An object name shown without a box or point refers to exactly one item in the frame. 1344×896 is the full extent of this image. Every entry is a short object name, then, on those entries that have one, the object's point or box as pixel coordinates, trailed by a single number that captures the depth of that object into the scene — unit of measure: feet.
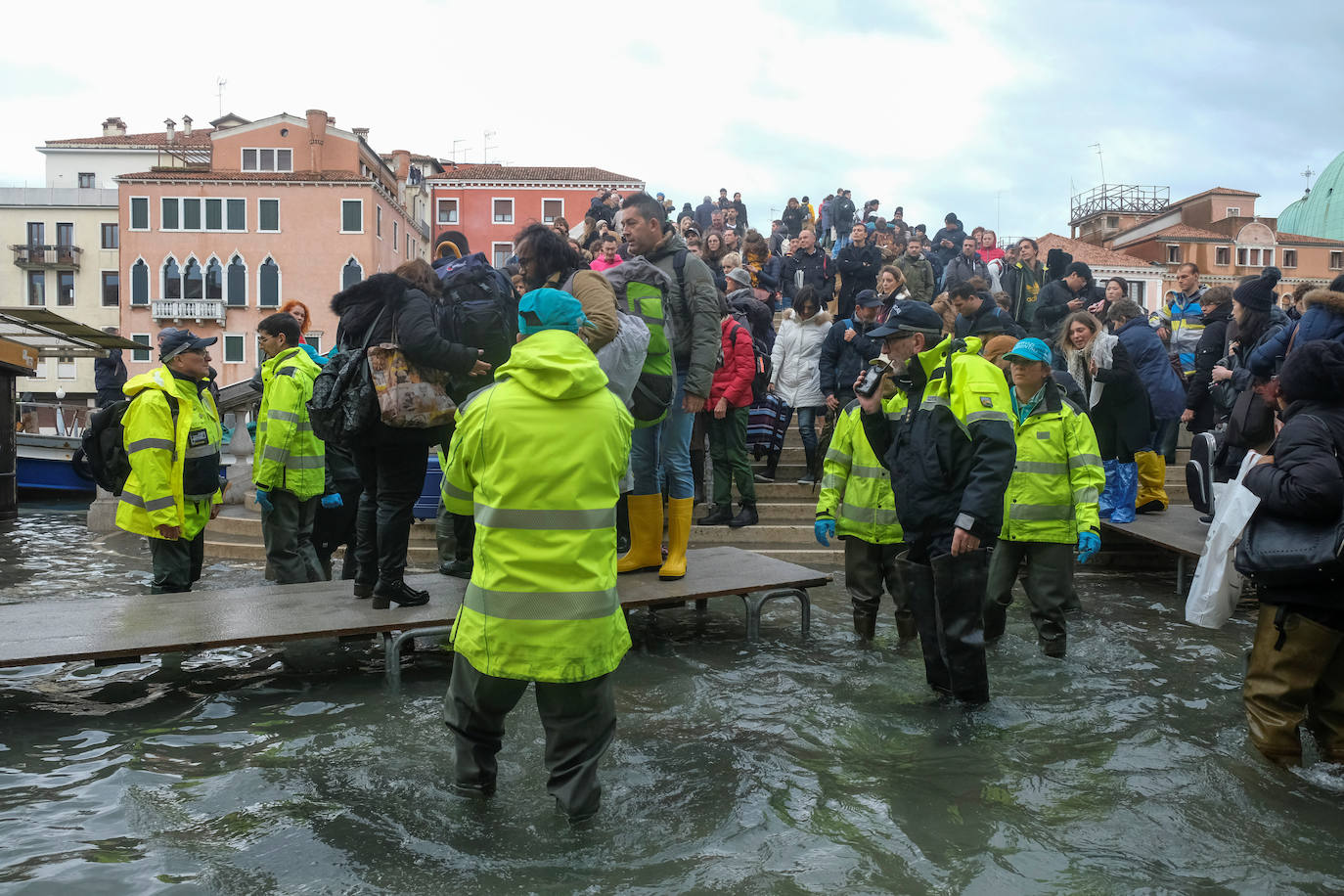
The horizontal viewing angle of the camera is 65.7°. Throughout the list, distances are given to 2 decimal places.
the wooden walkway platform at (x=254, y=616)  18.15
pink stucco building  173.78
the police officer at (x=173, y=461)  22.86
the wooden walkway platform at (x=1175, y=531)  28.80
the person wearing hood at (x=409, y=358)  19.16
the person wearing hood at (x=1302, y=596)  14.75
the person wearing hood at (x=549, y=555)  12.78
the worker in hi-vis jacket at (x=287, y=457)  25.27
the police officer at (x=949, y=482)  17.38
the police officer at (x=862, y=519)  22.88
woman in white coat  39.04
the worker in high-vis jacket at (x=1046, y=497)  23.00
